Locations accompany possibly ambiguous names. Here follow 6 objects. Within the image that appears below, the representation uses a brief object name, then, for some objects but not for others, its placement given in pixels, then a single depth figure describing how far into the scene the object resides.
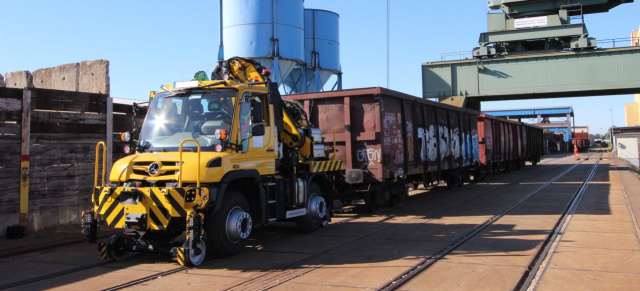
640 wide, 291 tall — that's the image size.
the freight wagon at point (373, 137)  12.34
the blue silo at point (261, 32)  27.11
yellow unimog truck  6.66
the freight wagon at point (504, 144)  22.84
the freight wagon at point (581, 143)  85.91
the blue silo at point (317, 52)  33.22
